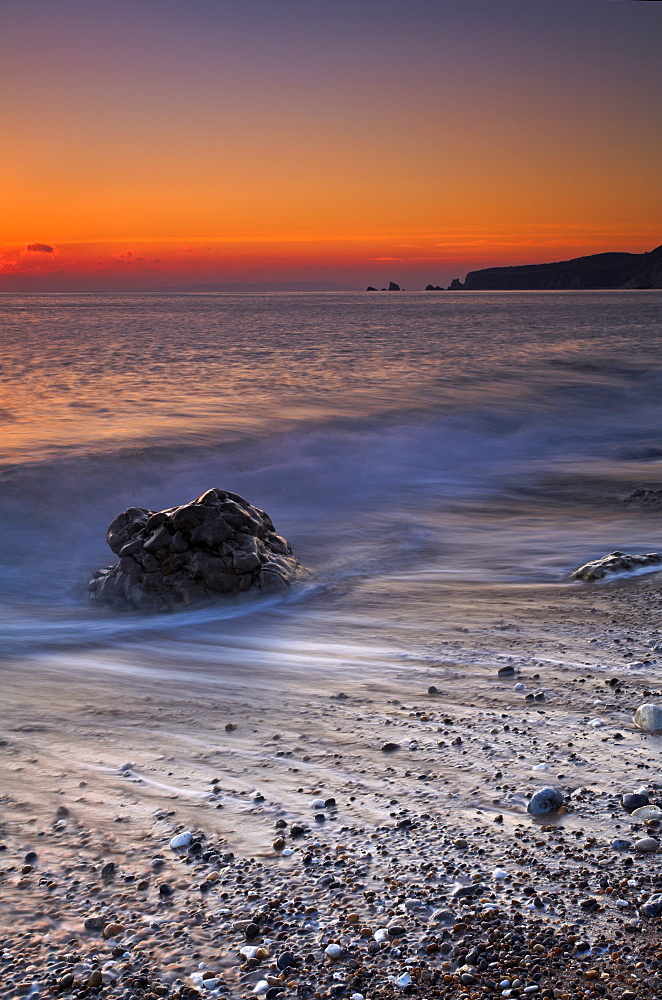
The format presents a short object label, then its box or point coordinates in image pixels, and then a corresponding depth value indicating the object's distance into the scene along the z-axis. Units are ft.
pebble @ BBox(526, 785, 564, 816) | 9.40
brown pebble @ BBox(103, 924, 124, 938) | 7.87
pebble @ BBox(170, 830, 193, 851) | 9.21
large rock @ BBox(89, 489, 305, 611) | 20.30
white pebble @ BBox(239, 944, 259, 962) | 7.48
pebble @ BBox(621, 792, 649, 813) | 9.32
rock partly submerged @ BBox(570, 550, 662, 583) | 19.19
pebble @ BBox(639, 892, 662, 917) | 7.61
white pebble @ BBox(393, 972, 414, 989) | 7.08
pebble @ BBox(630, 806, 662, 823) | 9.05
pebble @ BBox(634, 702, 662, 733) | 11.13
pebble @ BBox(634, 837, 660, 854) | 8.53
